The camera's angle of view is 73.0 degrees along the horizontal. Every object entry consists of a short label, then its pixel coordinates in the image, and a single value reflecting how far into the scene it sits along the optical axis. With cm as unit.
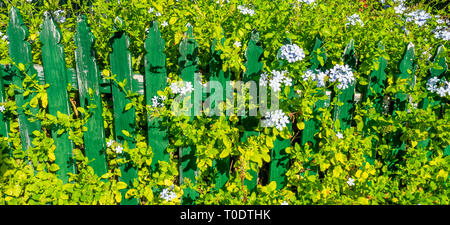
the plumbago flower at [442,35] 212
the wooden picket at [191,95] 174
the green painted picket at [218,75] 177
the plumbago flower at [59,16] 234
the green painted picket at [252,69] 177
